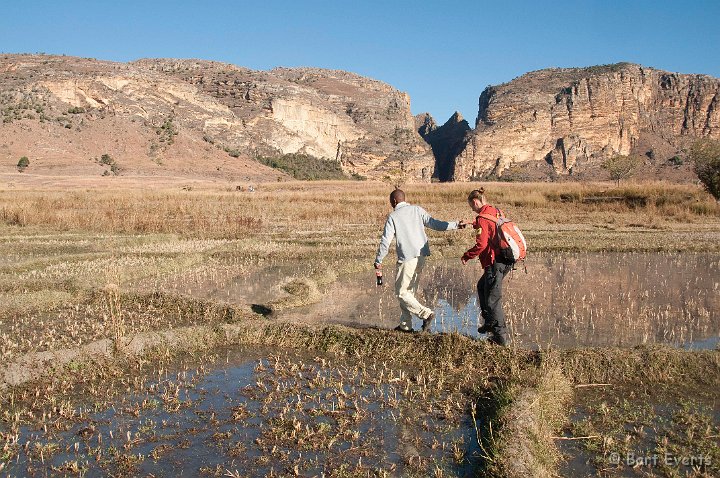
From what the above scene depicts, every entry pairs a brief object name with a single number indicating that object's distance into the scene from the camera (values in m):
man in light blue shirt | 8.09
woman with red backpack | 7.60
